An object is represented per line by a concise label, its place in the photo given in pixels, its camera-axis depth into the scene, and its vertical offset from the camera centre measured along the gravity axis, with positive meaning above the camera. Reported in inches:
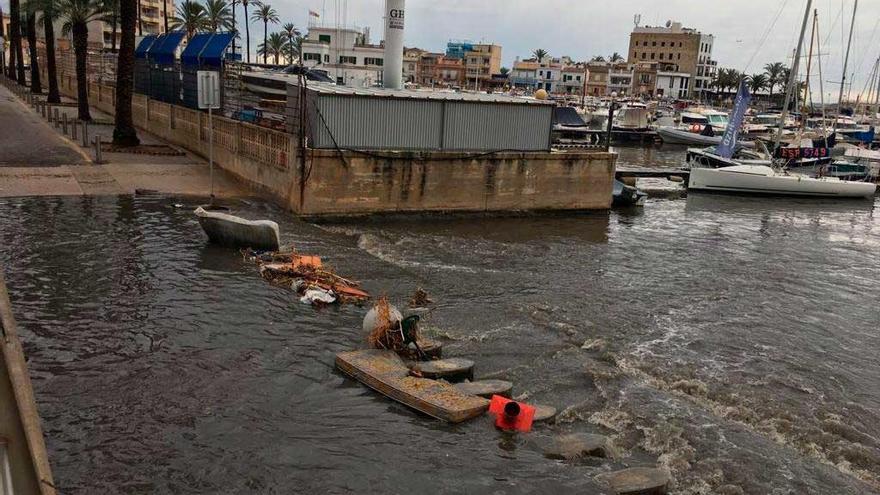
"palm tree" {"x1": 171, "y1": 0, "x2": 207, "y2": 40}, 2751.0 +240.4
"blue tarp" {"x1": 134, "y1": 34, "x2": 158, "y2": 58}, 1619.1 +74.1
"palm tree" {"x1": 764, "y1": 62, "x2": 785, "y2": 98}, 4982.8 +255.9
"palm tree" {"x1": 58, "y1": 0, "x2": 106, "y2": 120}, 1336.1 +85.9
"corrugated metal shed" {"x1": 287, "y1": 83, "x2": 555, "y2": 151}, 783.7 -32.2
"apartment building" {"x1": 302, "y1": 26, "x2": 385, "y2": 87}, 3902.6 +213.5
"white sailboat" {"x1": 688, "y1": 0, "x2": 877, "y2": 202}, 1408.7 -142.6
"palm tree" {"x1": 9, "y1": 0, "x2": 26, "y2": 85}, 2037.4 +113.6
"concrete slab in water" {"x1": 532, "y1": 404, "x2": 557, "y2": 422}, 336.8 -147.5
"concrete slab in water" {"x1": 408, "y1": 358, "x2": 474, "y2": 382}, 372.8 -143.1
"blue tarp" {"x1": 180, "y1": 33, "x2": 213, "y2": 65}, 1180.5 +51.9
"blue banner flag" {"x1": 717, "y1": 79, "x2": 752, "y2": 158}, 1512.1 -29.5
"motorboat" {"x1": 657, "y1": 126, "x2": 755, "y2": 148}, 2662.4 -115.1
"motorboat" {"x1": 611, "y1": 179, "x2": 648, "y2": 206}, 1087.2 -139.7
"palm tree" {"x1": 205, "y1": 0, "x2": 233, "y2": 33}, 2914.6 +275.5
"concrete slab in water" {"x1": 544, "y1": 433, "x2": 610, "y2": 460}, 304.5 -147.5
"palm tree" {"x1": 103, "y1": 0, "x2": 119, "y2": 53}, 1428.4 +138.0
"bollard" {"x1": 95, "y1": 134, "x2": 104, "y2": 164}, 915.6 -97.9
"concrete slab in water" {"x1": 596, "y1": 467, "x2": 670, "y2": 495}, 277.2 -146.6
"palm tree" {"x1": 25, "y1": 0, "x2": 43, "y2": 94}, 2037.9 +58.1
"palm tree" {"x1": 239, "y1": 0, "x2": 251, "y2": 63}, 3363.4 +238.1
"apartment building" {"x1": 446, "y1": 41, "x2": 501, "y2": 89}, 5246.1 +243.1
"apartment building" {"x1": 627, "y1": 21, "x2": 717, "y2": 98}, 5433.1 +416.4
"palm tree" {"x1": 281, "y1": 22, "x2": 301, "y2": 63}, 4370.8 +306.4
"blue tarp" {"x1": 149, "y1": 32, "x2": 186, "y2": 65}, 1435.8 +61.4
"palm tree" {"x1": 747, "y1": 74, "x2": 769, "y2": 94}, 4987.7 +189.3
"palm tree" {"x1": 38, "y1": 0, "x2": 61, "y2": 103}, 1731.1 +39.3
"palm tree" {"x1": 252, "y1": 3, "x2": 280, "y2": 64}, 4023.1 +383.9
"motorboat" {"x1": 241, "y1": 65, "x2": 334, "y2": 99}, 1151.0 +0.3
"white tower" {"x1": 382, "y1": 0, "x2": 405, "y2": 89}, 1019.9 +65.9
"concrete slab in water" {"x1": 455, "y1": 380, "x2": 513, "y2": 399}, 356.2 -145.4
